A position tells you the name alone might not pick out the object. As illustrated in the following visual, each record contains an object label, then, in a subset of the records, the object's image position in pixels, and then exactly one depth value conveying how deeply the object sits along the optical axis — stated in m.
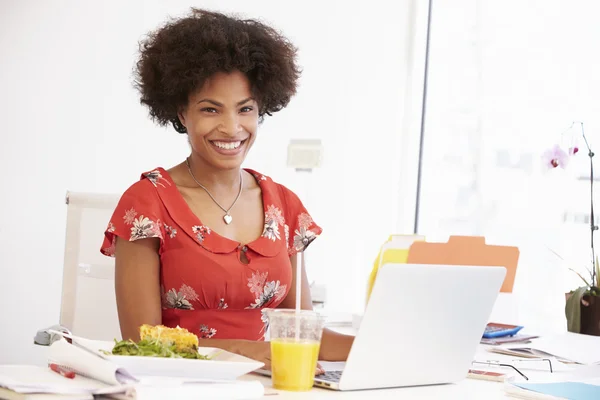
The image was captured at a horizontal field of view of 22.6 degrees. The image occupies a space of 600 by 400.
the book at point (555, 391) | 2.26
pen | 2.09
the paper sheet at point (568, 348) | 2.77
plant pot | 3.29
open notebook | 2.01
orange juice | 2.20
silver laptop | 2.21
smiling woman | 2.74
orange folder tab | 3.33
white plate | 2.09
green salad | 2.12
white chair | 3.13
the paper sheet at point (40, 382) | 2.01
